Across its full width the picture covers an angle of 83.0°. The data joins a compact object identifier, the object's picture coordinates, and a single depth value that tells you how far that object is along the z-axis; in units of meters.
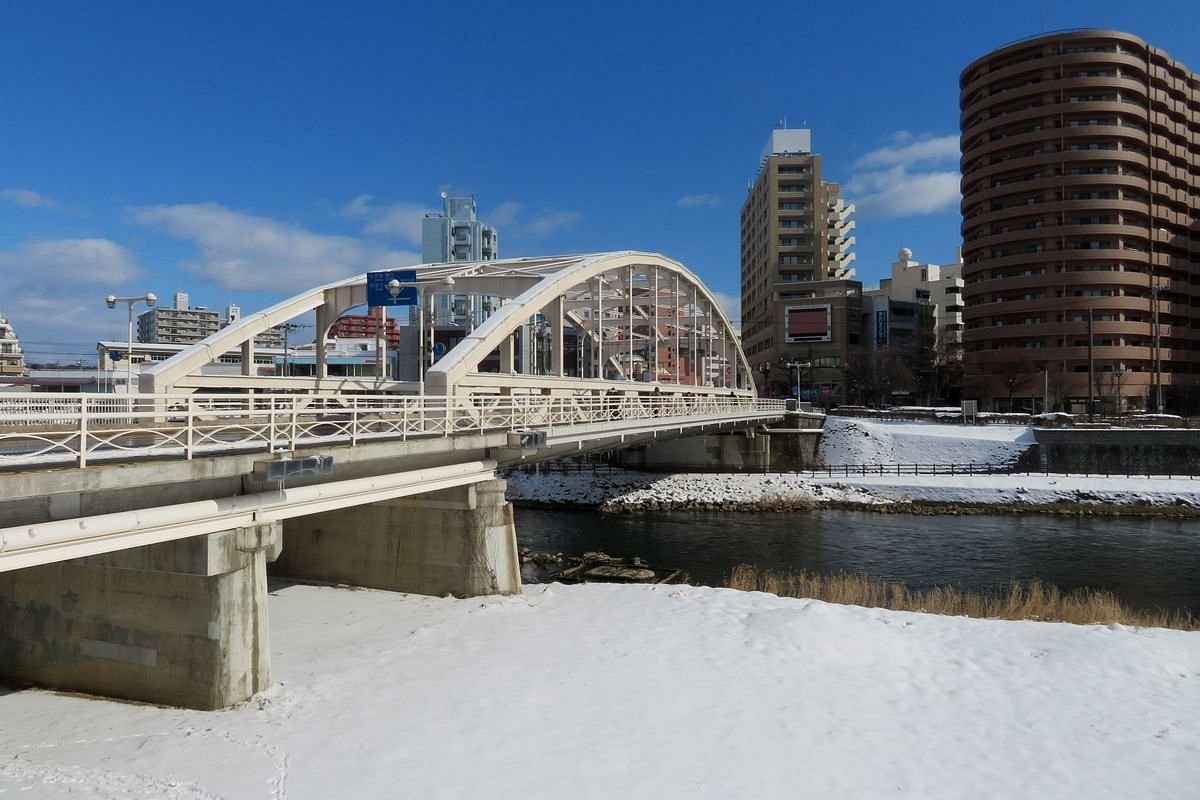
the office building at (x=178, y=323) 159.12
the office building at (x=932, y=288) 113.38
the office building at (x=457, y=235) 165.50
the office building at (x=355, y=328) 138.25
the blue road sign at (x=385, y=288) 26.00
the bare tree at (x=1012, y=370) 71.81
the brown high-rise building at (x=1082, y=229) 72.50
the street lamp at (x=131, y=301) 18.33
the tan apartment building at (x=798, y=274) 97.75
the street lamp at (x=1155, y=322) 64.69
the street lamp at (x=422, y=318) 18.38
